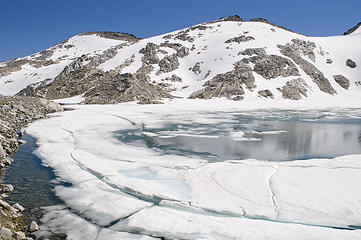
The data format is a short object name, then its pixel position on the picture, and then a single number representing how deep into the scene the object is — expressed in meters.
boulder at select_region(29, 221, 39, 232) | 7.21
